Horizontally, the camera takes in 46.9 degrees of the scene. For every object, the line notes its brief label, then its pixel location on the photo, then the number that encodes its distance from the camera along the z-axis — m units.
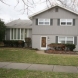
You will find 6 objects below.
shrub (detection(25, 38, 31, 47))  15.26
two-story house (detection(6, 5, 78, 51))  13.88
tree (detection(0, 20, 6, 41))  15.61
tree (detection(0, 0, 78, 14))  4.71
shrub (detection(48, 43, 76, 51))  13.02
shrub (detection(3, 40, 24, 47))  15.41
